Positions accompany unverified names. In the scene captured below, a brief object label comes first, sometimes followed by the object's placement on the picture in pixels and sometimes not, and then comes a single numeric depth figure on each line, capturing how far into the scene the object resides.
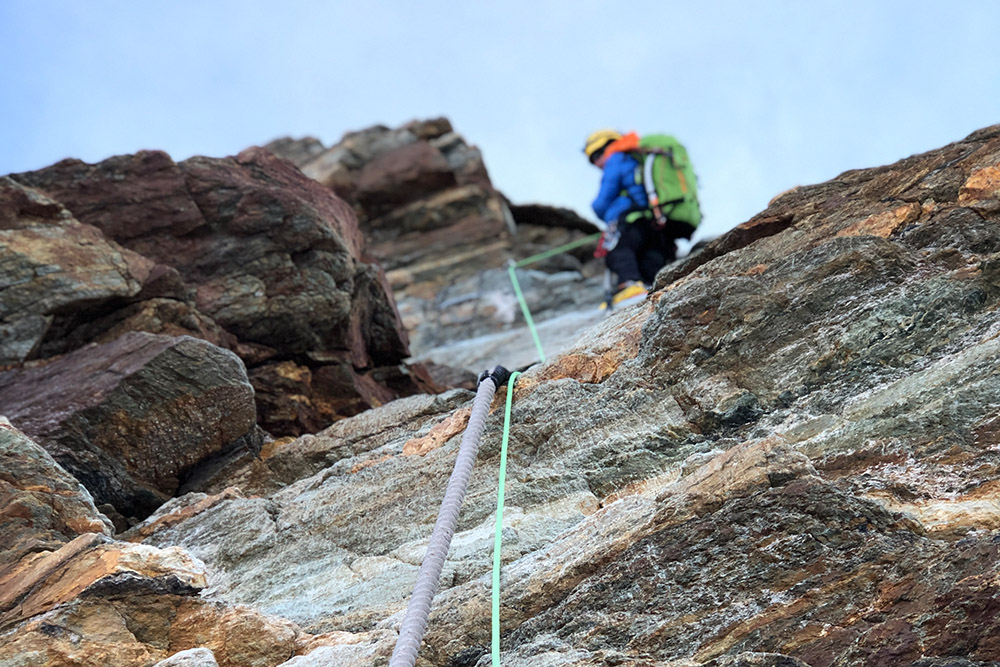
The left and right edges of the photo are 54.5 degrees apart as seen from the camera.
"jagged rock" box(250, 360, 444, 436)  10.68
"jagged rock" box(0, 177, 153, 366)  9.79
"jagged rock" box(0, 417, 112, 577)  6.52
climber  14.91
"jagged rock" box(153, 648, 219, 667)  5.25
